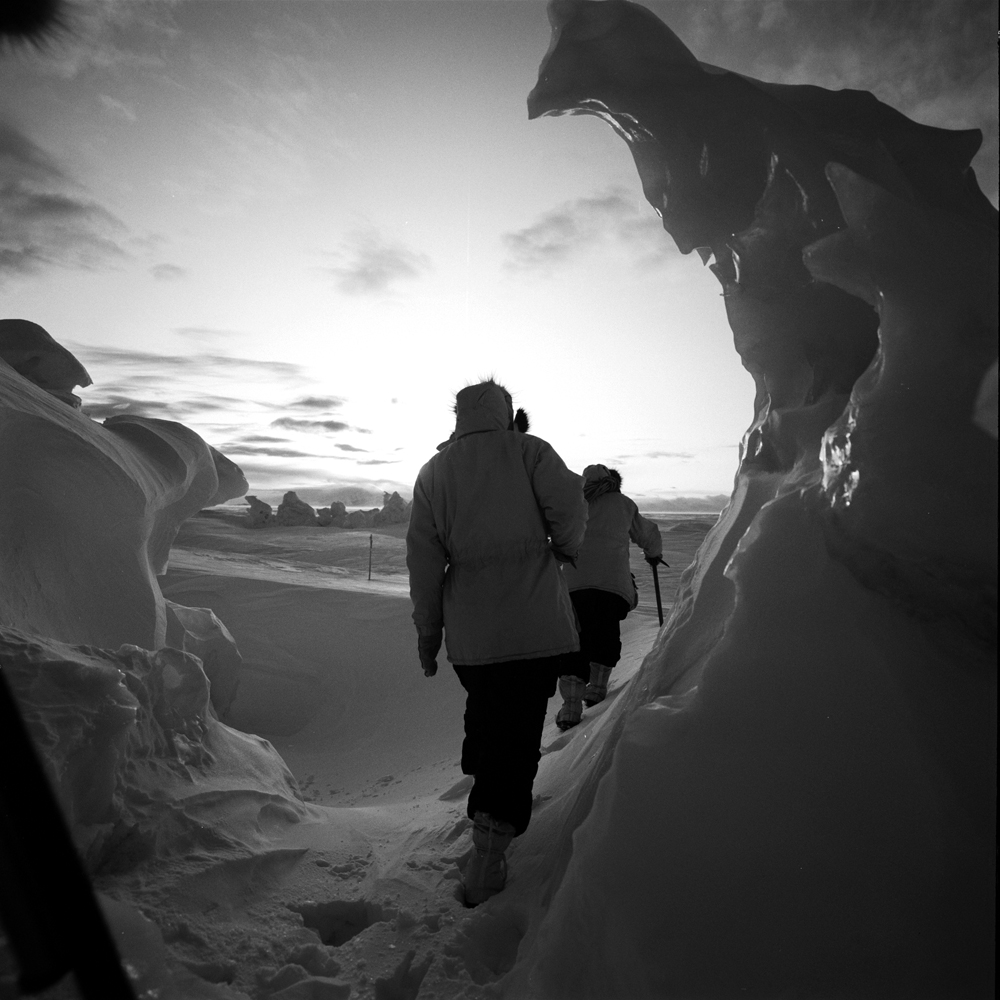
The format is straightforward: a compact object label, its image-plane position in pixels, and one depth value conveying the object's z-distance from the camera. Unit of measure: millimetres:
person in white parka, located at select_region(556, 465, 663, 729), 4391
